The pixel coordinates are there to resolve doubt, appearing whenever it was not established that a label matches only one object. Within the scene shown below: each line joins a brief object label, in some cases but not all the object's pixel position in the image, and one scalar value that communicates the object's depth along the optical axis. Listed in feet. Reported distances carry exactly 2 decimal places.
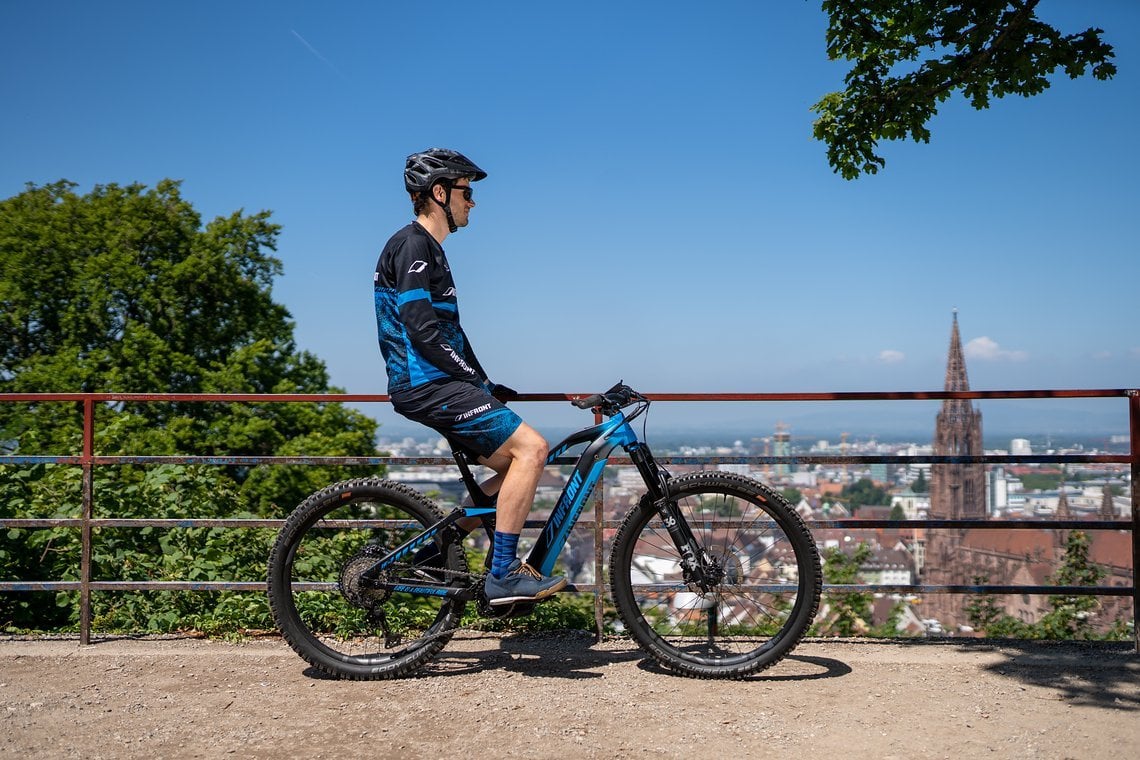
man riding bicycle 12.99
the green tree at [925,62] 17.12
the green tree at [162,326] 95.81
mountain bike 13.89
